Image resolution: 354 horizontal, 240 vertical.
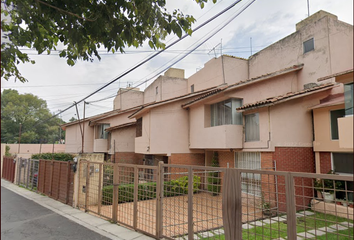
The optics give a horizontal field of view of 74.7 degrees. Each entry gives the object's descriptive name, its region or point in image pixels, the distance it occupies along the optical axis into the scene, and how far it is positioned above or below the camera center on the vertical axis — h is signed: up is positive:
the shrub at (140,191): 5.36 -1.24
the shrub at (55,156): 17.06 -0.81
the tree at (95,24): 3.44 +1.96
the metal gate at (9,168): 16.86 -1.80
